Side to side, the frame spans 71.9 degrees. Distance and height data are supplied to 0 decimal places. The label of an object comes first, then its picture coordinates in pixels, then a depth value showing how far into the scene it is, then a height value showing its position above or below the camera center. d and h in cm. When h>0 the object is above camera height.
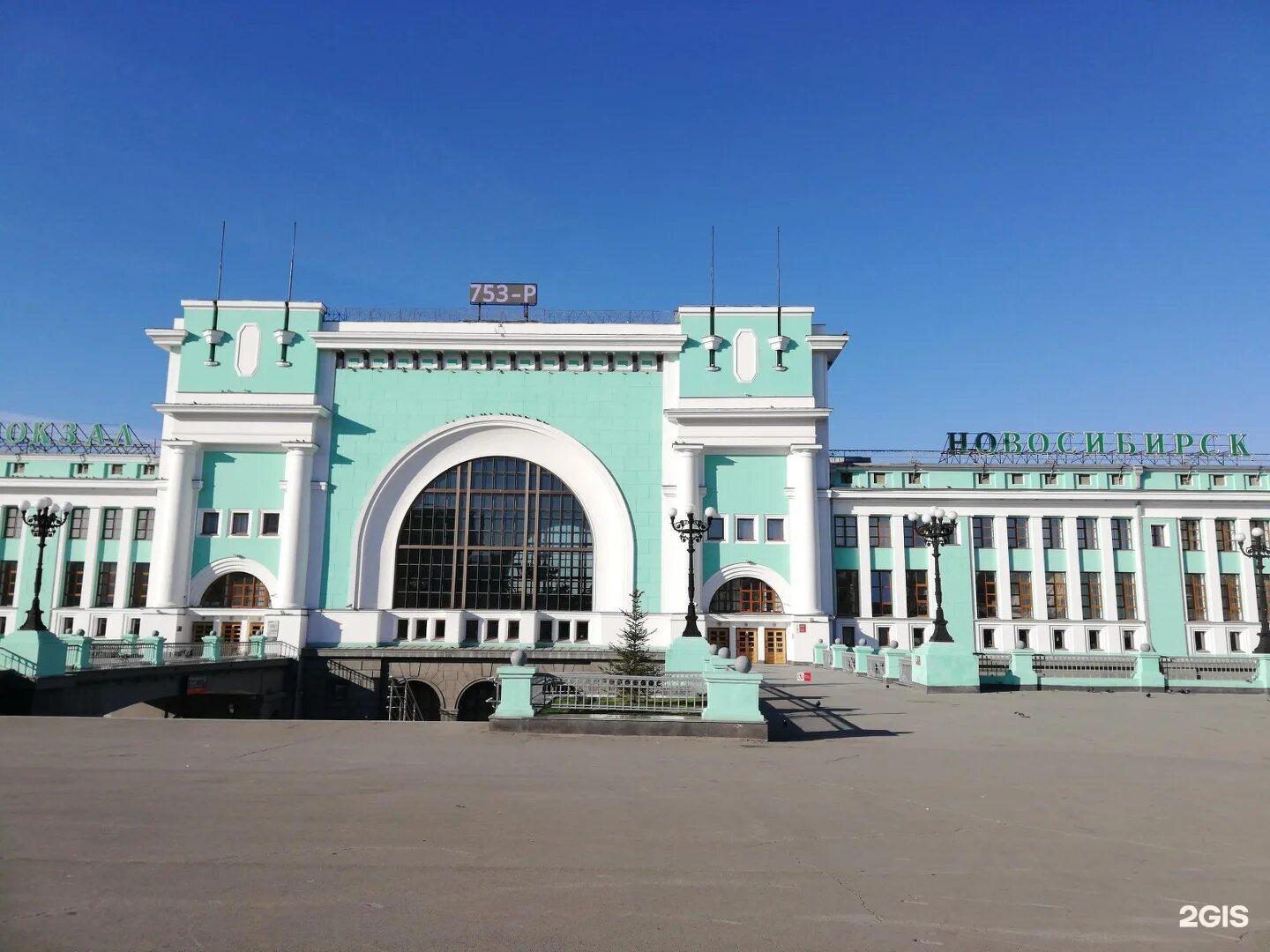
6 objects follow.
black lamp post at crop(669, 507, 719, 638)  2536 +250
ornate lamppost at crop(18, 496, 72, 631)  2253 +230
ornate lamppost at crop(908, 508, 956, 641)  2654 +270
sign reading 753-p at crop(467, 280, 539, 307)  4525 +1625
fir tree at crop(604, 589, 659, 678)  2363 -136
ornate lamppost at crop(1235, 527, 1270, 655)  2792 +218
